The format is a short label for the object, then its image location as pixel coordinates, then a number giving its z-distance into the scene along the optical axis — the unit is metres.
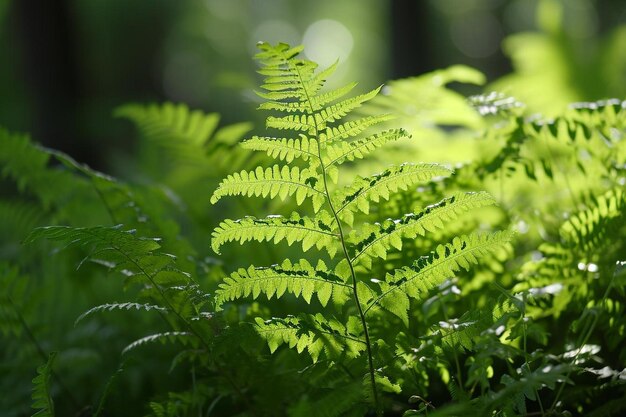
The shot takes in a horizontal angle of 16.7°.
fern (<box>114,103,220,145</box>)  2.61
